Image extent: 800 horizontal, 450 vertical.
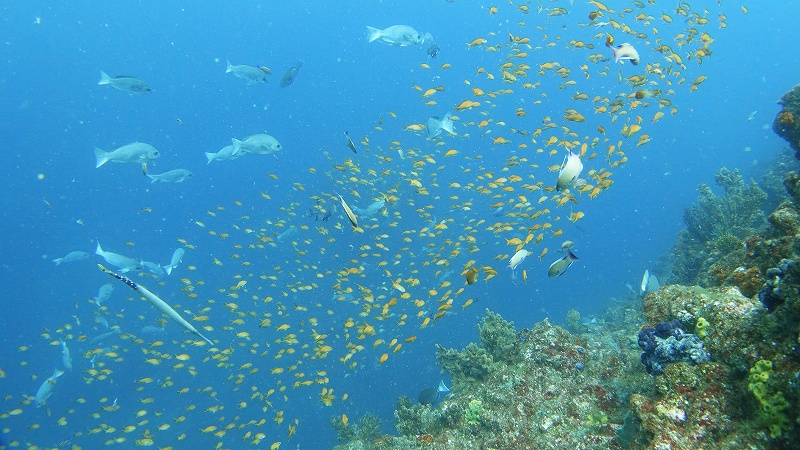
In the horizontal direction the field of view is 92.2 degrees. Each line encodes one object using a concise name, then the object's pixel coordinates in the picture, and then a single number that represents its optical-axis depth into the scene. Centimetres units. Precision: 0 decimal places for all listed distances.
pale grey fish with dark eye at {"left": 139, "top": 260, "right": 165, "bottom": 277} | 1135
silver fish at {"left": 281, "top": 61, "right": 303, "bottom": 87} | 1123
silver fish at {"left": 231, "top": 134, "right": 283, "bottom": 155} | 1071
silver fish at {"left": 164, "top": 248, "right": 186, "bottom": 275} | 1097
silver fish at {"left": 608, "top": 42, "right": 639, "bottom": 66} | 649
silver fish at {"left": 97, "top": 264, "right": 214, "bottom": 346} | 352
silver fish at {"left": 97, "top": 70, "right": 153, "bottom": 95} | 1038
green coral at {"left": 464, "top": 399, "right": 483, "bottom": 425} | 611
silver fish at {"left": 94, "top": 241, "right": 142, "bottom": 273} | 1041
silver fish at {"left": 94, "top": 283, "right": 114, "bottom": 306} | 1220
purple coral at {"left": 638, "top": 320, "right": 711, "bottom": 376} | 371
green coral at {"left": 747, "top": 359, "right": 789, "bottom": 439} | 271
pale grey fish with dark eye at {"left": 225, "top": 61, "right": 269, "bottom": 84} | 1150
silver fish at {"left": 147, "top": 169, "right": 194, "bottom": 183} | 1255
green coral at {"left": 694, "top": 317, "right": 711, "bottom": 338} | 386
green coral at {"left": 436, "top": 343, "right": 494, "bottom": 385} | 718
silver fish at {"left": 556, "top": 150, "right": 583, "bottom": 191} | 417
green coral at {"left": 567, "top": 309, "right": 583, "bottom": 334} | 1403
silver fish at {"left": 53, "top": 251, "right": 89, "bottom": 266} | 1385
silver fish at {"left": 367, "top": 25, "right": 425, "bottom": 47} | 938
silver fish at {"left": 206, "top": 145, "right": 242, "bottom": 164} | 1214
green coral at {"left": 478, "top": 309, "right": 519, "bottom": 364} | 740
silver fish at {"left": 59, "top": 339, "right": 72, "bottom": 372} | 1182
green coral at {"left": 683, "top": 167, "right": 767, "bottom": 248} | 1084
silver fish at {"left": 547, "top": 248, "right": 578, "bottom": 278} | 468
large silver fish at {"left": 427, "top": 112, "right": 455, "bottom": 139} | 946
